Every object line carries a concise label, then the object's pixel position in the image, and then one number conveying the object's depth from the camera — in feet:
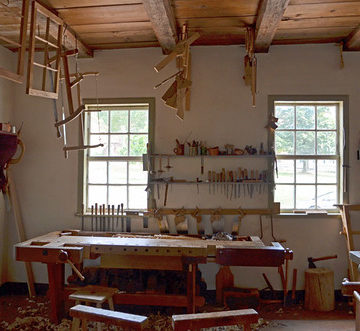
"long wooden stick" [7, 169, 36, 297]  15.80
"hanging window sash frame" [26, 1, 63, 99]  11.19
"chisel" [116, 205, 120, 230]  15.65
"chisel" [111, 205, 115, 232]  15.72
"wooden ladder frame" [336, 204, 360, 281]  14.34
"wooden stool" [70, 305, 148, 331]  6.37
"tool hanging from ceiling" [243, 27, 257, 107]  15.10
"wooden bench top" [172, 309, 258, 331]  6.59
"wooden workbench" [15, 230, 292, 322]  11.67
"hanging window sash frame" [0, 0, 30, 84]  10.72
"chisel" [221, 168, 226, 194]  15.23
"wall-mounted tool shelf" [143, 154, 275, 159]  15.16
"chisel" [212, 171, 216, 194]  15.27
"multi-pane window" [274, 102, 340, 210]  15.74
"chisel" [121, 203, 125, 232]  15.67
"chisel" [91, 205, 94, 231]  15.89
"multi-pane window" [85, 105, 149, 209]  16.26
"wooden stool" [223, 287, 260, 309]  14.10
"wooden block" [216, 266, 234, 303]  14.88
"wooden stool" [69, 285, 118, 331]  10.44
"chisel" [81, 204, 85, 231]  16.01
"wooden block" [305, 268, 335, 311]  14.28
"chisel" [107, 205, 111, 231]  15.96
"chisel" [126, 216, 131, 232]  15.78
